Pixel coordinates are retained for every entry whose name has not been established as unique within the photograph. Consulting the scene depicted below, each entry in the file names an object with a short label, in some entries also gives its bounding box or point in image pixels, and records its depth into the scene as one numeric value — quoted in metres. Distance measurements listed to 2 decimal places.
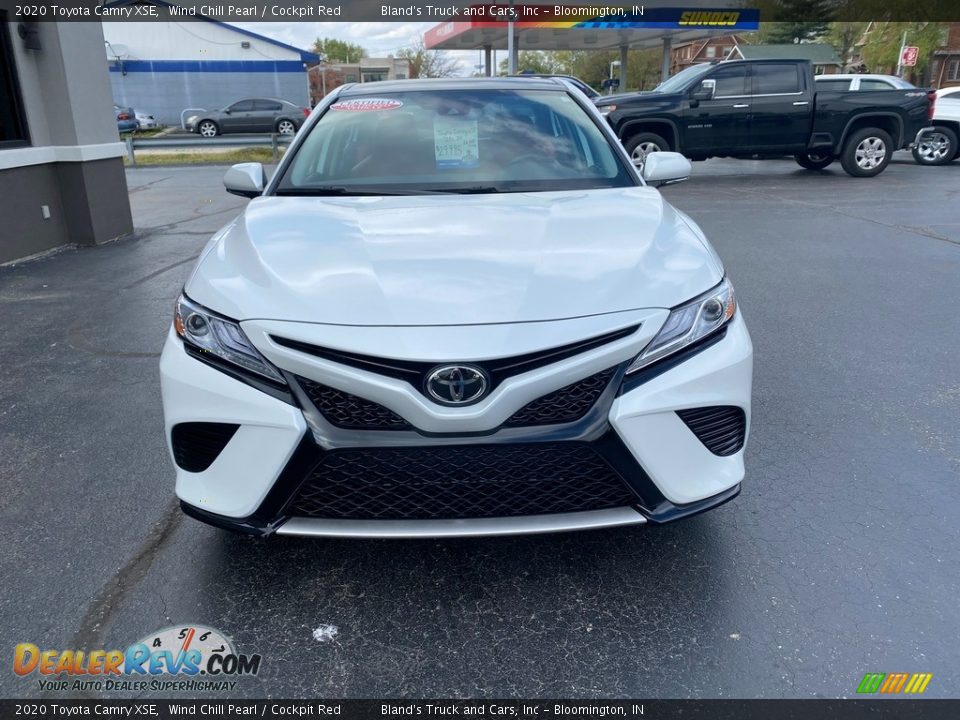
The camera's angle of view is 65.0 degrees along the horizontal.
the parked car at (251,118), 26.62
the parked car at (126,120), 29.73
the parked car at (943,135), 15.94
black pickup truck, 13.20
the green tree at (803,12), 44.09
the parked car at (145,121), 34.47
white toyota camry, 2.11
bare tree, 65.25
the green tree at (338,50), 88.50
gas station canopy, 28.64
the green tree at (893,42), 36.25
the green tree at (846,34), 50.81
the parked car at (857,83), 14.17
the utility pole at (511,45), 27.79
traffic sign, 25.84
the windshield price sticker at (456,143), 3.59
